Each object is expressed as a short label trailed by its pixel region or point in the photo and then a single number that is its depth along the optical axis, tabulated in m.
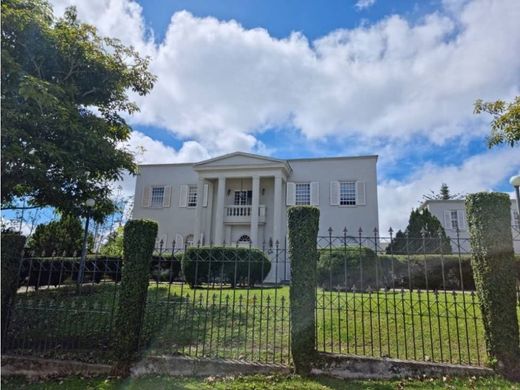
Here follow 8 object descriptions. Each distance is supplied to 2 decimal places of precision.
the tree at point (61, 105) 7.98
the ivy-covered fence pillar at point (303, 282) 5.46
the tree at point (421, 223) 20.94
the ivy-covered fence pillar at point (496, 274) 5.00
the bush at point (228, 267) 12.48
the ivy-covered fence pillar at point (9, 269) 6.77
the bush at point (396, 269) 11.70
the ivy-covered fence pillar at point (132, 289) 5.88
